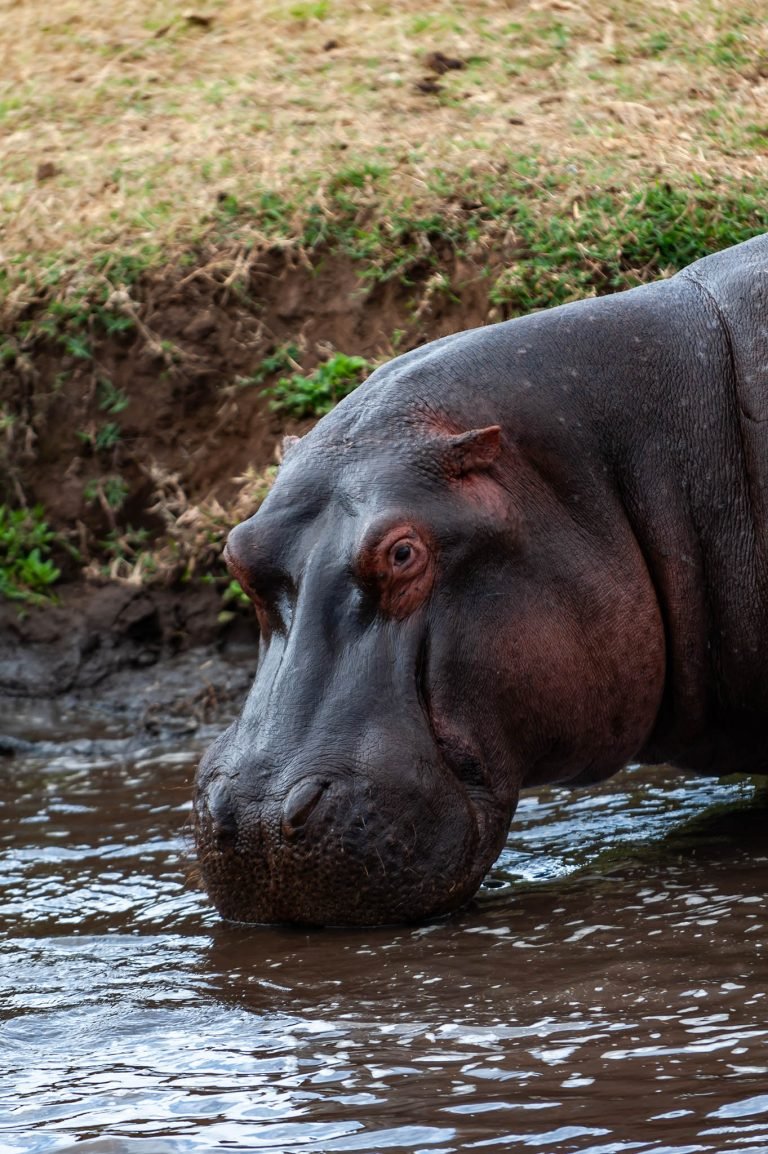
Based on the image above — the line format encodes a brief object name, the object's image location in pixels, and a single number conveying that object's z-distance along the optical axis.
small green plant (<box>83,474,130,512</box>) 16.23
